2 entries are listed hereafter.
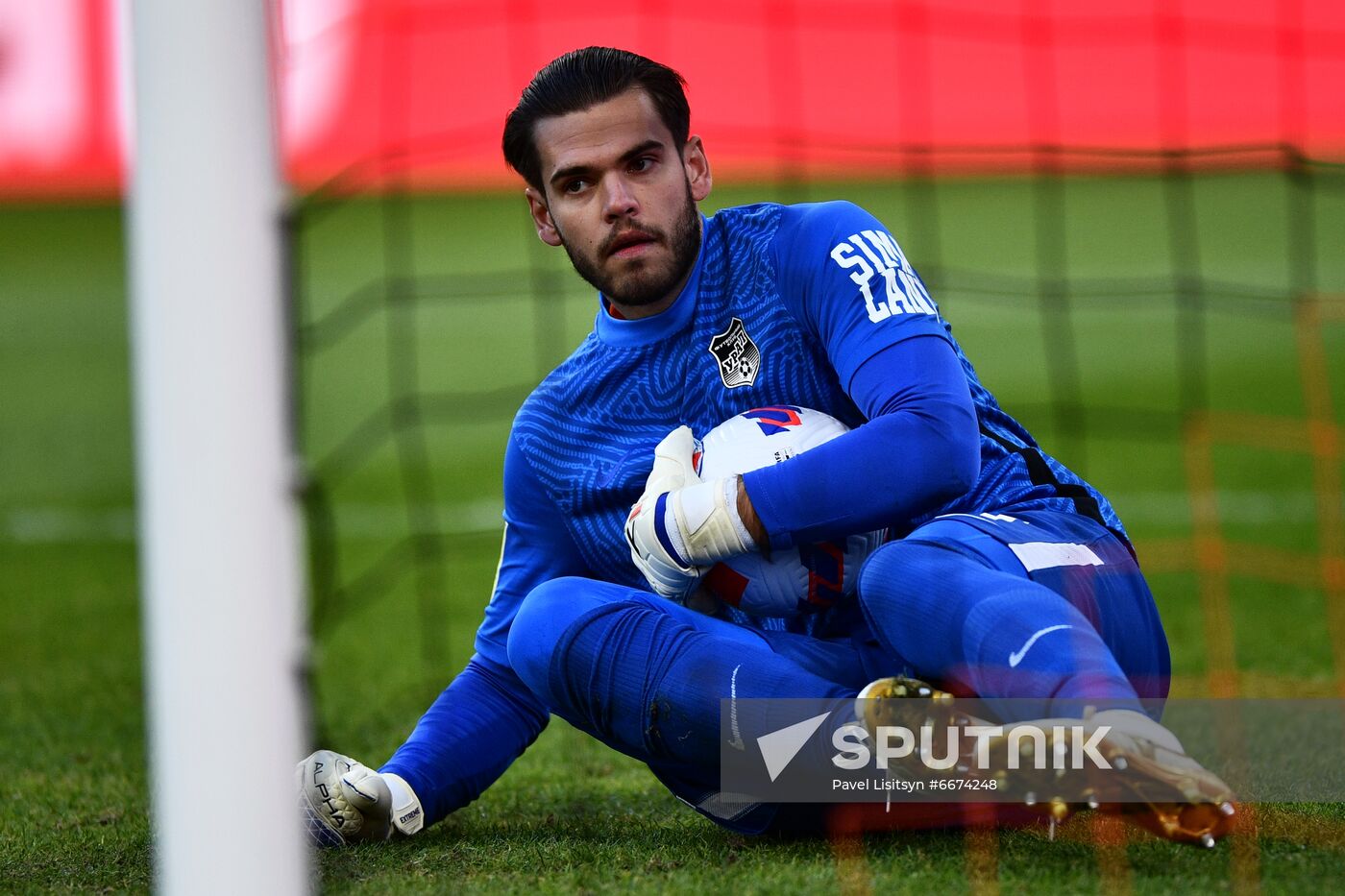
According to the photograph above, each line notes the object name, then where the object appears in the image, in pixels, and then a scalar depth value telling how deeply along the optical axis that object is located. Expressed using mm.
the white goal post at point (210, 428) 13975
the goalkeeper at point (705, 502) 14304
